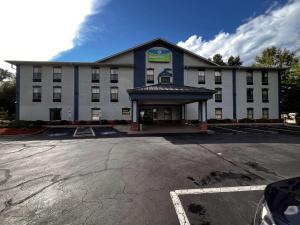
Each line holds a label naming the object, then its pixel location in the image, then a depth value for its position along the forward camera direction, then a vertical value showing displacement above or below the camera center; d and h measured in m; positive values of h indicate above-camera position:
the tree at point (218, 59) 50.38 +15.28
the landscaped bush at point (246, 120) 28.84 -0.89
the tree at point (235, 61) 51.19 +14.70
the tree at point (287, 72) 32.09 +8.53
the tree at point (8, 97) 37.03 +3.66
